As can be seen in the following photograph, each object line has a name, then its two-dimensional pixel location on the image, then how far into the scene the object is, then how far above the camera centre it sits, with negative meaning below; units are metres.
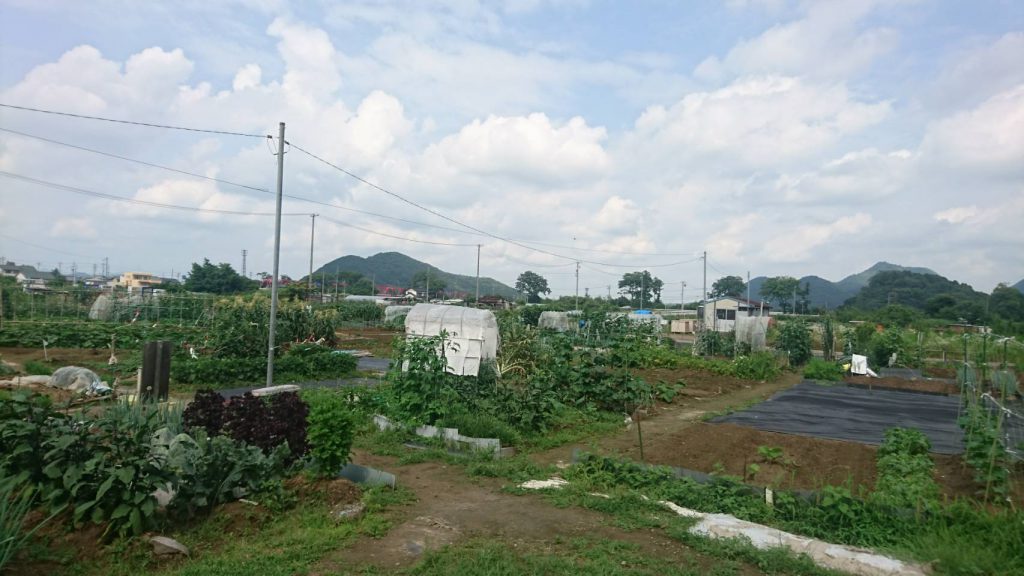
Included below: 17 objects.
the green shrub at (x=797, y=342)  25.55 -1.06
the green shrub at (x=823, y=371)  21.36 -1.92
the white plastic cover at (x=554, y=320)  28.33 -0.54
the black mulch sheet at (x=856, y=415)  11.25 -2.17
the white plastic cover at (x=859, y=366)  22.28 -1.73
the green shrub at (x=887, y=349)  25.86 -1.24
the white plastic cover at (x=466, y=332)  13.14 -0.57
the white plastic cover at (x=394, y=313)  38.91 -0.59
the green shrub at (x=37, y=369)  13.93 -1.80
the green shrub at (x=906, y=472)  5.71 -1.78
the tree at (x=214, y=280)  61.25 +1.86
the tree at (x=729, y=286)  115.69 +5.56
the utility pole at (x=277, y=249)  12.60 +1.07
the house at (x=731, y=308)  54.55 +0.65
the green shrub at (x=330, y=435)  5.86 -1.29
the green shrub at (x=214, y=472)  5.16 -1.56
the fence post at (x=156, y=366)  8.45 -0.99
